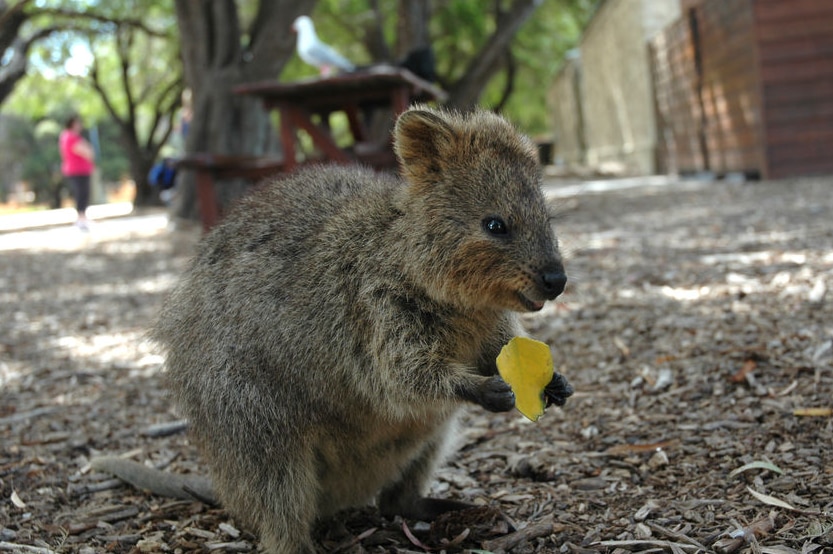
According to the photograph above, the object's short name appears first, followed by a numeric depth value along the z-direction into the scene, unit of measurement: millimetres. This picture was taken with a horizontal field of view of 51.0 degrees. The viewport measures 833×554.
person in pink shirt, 15695
